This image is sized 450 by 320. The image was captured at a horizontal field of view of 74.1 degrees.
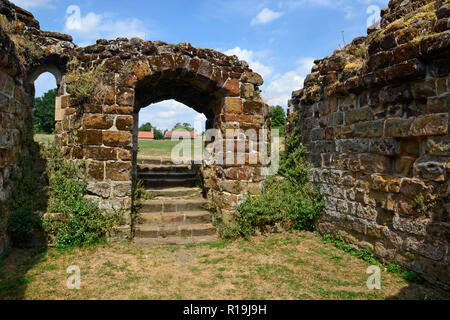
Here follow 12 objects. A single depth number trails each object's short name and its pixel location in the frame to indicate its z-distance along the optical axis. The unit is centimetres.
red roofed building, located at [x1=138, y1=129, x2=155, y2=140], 4062
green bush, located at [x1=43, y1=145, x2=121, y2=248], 502
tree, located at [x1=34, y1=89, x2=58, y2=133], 3542
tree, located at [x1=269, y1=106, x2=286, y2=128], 3047
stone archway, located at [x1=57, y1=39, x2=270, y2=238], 536
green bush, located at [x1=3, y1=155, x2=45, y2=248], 478
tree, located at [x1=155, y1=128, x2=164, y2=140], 4624
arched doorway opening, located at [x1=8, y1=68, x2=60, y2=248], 484
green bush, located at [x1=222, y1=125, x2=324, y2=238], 578
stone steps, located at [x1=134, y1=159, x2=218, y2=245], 580
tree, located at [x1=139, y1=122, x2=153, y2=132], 5758
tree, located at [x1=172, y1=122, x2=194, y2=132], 2276
